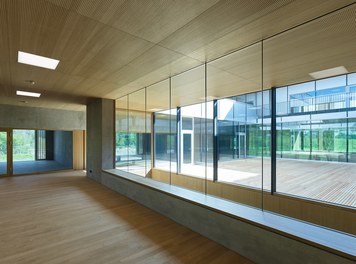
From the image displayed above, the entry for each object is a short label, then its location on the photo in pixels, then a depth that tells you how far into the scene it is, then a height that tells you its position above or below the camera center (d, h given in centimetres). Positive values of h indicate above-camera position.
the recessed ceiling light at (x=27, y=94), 581 +115
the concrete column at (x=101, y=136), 658 -19
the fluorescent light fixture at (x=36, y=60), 325 +127
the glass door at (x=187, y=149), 837 -82
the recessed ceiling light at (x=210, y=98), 624 +109
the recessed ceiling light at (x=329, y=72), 372 +118
